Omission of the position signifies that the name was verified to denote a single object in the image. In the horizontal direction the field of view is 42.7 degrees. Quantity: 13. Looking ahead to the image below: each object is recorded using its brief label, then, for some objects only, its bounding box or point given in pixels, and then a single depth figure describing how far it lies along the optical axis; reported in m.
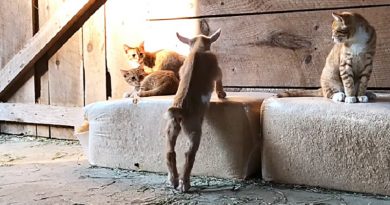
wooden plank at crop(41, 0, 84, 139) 3.84
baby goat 2.27
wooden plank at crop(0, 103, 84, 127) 3.86
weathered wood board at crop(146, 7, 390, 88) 2.68
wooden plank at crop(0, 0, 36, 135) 4.06
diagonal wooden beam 3.70
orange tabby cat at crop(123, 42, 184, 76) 2.99
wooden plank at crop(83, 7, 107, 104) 3.70
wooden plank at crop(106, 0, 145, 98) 3.53
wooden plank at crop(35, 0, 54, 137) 3.97
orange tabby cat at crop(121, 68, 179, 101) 2.83
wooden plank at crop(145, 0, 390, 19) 2.77
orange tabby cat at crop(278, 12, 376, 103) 2.34
